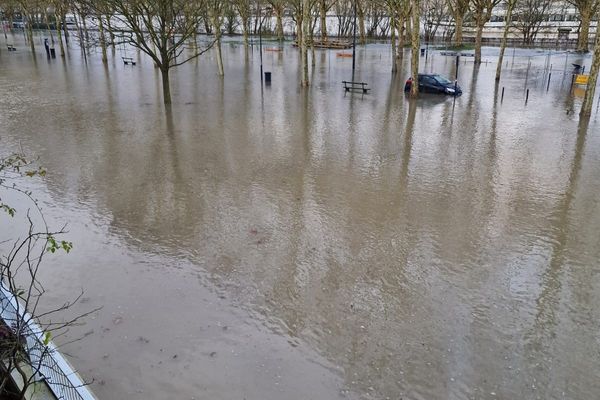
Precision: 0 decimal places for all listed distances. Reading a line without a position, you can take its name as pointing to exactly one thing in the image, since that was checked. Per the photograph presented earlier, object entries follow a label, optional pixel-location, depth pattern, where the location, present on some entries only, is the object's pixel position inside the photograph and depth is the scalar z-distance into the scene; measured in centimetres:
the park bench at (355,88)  2560
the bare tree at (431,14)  6756
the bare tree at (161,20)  1975
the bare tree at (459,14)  4737
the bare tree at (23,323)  422
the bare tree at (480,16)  4000
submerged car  2559
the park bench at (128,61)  3708
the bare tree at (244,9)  3875
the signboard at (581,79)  2803
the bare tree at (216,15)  2738
